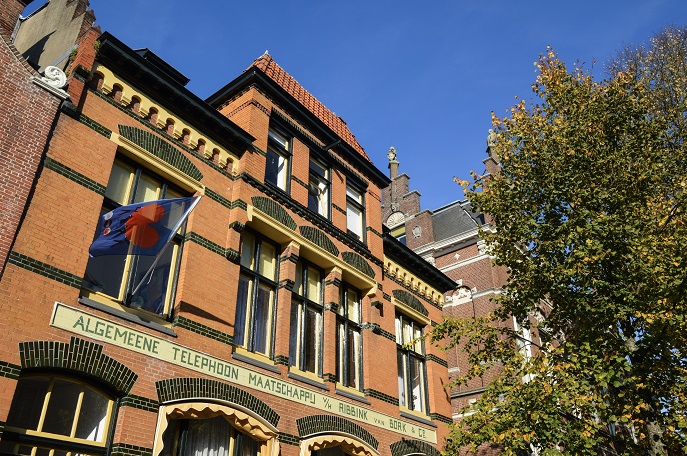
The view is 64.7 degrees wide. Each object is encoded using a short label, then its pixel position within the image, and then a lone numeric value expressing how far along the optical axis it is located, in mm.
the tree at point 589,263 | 12164
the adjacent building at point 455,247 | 23609
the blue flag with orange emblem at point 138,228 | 9094
